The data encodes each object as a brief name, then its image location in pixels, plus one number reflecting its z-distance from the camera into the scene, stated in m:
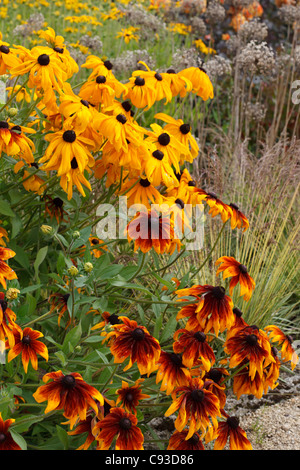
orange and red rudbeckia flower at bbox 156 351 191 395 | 1.37
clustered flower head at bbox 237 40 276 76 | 3.51
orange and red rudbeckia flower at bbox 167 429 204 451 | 1.39
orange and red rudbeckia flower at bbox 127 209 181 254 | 1.46
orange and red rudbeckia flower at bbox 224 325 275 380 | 1.42
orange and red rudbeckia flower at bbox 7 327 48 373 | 1.38
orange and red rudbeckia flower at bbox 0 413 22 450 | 1.24
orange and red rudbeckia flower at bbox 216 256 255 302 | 1.55
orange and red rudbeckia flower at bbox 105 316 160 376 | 1.31
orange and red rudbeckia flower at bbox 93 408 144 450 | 1.25
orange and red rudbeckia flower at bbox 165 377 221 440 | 1.28
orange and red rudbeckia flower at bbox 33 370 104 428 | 1.20
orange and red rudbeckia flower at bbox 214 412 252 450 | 1.37
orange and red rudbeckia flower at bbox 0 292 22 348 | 1.21
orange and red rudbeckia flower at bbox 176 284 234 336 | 1.45
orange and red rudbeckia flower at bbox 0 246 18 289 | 1.27
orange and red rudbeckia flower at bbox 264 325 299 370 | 1.58
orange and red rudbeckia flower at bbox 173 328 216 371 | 1.41
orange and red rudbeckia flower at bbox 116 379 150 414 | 1.37
